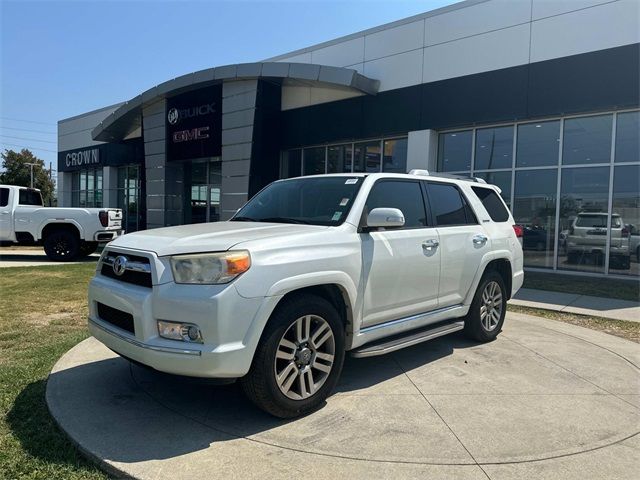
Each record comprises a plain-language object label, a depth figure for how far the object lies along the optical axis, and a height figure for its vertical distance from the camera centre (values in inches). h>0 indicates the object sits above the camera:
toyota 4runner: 122.8 -22.9
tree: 2439.7 +155.8
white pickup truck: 549.3 -27.7
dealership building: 449.7 +111.7
